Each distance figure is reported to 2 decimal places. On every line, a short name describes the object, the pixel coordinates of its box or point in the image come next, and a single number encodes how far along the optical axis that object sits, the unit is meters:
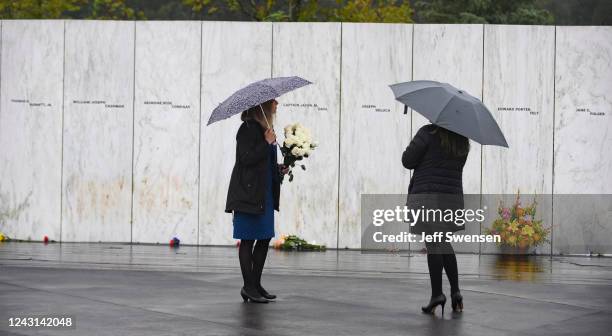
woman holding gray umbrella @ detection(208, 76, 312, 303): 18.81
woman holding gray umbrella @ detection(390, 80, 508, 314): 17.95
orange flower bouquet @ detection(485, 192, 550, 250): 30.25
